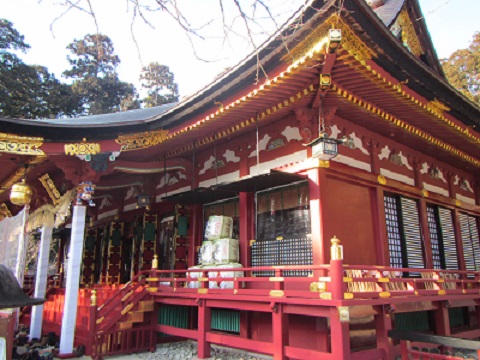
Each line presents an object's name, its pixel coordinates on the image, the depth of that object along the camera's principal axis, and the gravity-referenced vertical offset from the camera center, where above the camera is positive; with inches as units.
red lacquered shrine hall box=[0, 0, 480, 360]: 256.8 +68.2
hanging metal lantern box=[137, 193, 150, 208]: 428.8 +72.5
